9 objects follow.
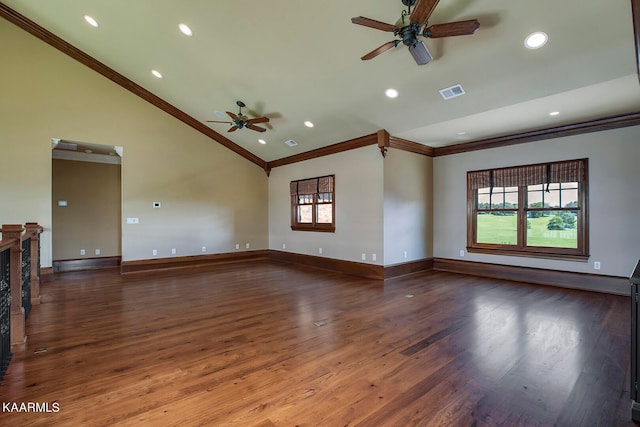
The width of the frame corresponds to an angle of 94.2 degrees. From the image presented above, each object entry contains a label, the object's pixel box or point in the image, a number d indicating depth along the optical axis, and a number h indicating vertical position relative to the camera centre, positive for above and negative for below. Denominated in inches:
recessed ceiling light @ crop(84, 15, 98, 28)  199.4 +131.0
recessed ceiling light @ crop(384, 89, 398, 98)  181.6 +74.7
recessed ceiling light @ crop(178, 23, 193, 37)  178.4 +112.3
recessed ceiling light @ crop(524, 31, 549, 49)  126.1 +75.4
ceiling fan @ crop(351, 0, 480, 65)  106.4 +71.4
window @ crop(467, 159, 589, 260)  204.5 +2.7
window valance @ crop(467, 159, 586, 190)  204.2 +29.7
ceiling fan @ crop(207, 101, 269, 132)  231.3 +73.2
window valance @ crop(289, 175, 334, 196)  276.2 +27.9
